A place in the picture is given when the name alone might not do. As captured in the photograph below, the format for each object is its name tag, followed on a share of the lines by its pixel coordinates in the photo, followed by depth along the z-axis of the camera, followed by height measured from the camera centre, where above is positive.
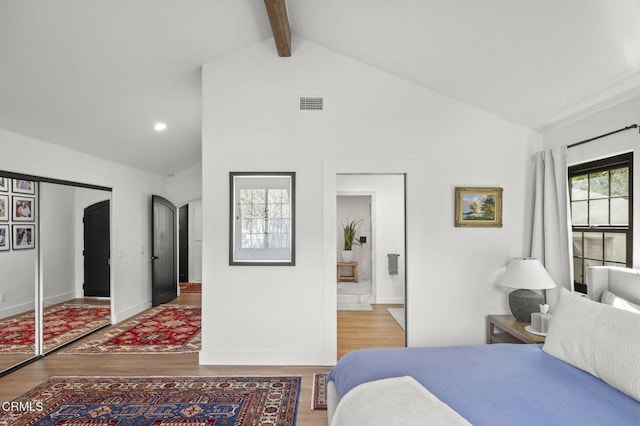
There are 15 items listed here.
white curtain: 2.98 -0.06
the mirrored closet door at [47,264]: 3.29 -0.56
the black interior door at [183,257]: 8.38 -1.09
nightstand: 2.81 -1.06
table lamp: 2.96 -0.63
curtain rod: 2.38 +0.60
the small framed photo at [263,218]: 3.44 -0.05
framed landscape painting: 3.47 +0.05
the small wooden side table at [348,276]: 6.59 -1.22
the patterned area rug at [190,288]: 7.24 -1.68
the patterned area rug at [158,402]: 2.44 -1.50
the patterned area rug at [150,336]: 3.83 -1.55
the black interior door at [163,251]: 5.72 -0.69
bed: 1.45 -0.87
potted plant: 6.73 -0.64
